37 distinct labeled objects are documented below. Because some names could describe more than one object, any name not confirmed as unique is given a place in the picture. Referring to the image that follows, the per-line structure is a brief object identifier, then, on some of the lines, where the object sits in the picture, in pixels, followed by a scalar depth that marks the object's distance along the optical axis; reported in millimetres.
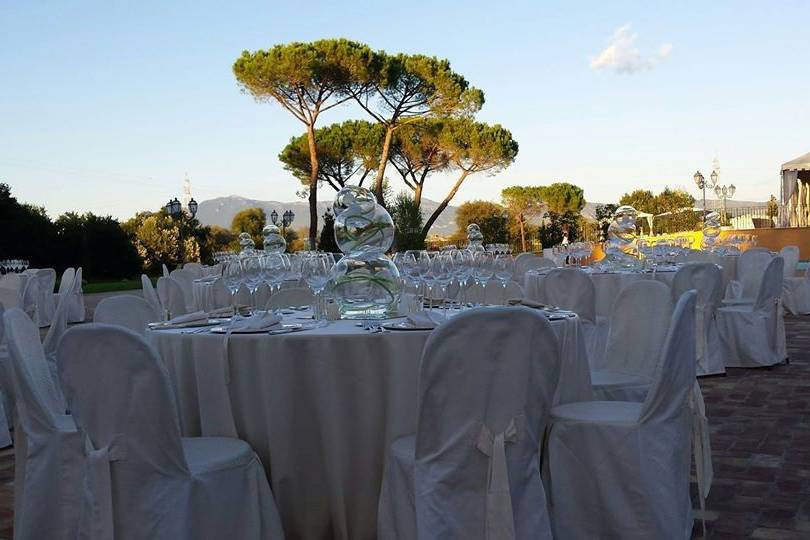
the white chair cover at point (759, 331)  6008
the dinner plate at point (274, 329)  2508
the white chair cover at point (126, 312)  3527
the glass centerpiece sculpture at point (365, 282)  2953
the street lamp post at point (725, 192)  20828
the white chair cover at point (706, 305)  5453
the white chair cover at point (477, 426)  2006
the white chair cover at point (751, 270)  6961
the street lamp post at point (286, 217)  21570
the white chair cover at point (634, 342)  3174
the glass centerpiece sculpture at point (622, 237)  6816
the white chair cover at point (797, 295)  9766
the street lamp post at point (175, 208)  16191
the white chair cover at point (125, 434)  2094
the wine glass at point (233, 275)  3080
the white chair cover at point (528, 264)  8266
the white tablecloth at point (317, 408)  2385
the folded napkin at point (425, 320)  2422
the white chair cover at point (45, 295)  11500
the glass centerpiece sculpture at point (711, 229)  9295
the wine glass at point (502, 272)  3262
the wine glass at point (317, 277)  2980
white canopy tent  21156
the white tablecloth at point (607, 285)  6016
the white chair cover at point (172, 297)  6727
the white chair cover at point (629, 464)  2428
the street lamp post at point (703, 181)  19203
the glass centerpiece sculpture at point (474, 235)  9641
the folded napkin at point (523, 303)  3023
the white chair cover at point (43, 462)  2465
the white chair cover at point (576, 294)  5086
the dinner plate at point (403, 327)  2395
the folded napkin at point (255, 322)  2537
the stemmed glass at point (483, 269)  3264
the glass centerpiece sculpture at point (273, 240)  9430
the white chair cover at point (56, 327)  4375
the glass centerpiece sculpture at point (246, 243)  10367
